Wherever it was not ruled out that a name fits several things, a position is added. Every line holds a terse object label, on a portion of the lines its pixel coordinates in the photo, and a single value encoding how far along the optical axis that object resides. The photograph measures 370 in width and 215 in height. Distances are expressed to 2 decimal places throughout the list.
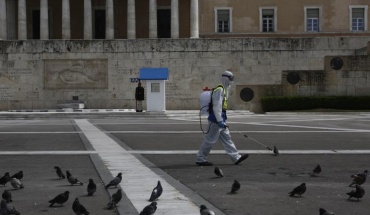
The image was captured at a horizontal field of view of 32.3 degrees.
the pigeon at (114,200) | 8.68
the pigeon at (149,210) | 7.37
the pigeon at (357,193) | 9.23
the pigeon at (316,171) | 11.99
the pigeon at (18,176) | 11.05
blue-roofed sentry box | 37.50
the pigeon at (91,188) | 9.66
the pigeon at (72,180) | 10.74
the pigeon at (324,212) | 7.26
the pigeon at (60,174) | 11.52
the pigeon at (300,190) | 9.38
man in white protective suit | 13.50
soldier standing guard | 41.25
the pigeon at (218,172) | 11.66
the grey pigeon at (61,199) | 8.73
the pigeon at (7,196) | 8.59
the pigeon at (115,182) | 10.00
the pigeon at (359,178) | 10.38
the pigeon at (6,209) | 7.38
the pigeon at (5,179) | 10.64
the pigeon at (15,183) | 10.45
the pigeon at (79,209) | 7.76
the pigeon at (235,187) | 9.83
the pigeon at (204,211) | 7.11
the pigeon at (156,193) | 9.00
